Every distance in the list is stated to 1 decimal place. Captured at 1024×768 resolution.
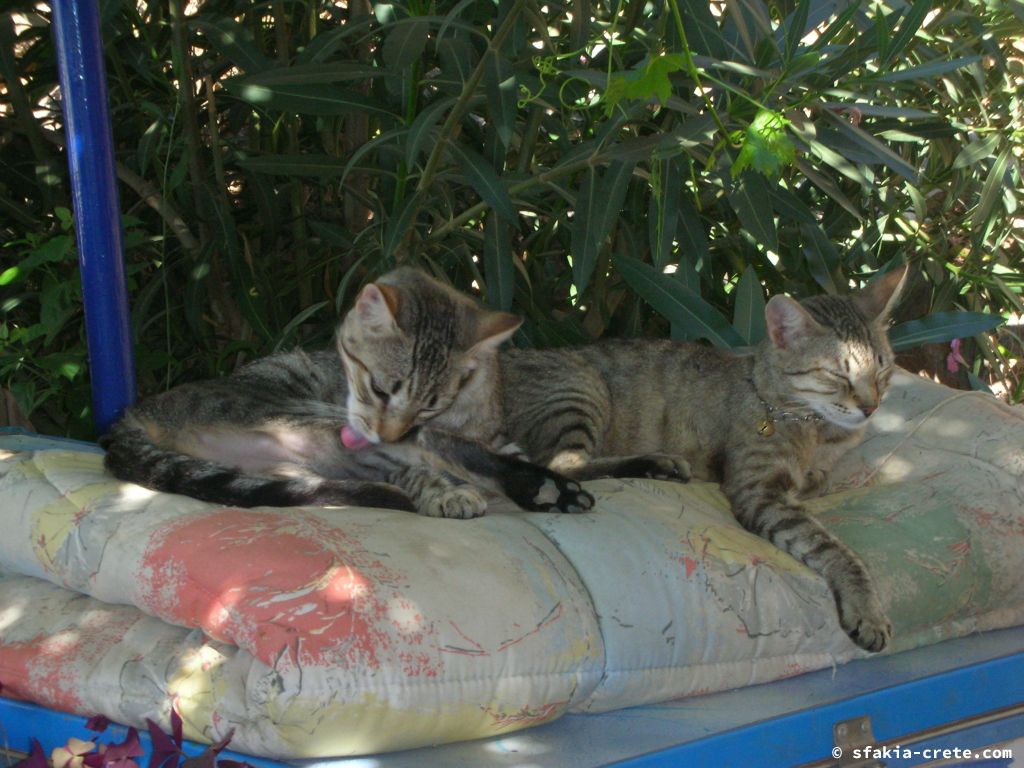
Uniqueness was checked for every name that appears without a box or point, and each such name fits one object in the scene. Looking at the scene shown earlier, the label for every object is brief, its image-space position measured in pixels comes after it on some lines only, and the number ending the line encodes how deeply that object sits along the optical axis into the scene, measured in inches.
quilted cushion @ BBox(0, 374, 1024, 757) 65.5
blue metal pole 97.6
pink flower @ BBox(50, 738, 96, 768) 62.7
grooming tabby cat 95.5
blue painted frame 73.2
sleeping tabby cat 108.5
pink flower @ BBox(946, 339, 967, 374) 165.2
